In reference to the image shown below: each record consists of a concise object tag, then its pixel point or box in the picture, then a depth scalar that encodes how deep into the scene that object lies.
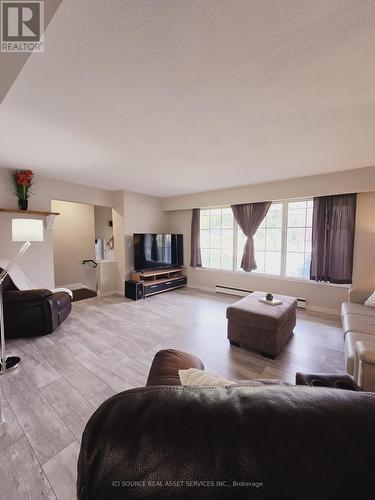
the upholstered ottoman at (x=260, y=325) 2.29
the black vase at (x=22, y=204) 3.37
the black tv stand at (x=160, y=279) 4.63
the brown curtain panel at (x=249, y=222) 4.31
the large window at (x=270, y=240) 3.95
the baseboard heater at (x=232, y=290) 4.62
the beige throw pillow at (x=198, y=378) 0.85
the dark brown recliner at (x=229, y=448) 0.35
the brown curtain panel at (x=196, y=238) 5.27
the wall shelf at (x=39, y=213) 3.22
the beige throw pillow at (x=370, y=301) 2.68
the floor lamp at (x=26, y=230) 2.46
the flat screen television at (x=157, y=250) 4.73
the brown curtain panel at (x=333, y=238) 3.40
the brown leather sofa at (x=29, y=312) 2.54
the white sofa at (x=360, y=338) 1.49
